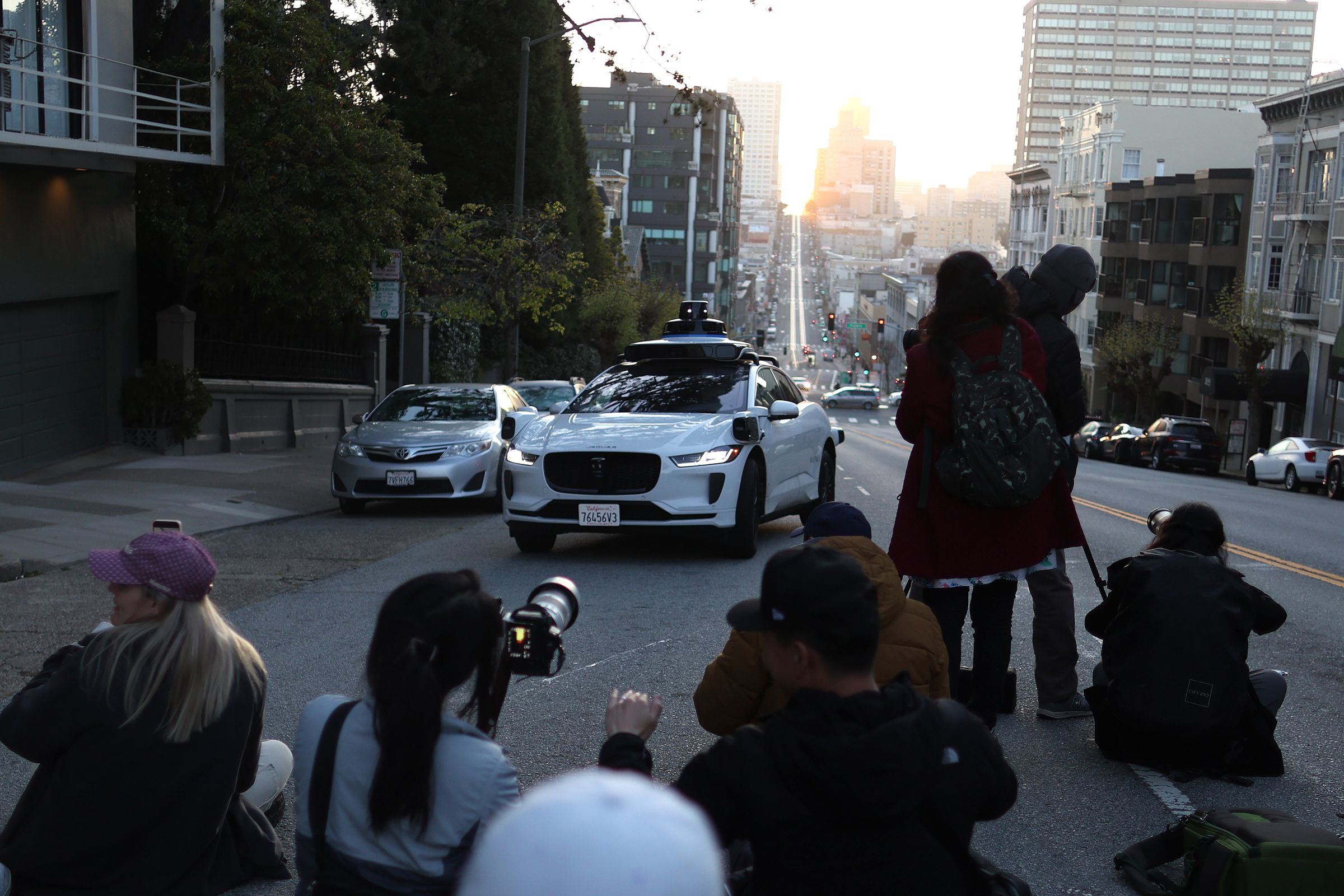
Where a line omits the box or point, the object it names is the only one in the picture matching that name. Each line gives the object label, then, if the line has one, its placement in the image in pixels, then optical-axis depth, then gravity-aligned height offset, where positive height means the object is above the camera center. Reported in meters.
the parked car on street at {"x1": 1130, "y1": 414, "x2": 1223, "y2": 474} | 40.16 -4.59
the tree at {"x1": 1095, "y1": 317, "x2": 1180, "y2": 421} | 62.31 -3.27
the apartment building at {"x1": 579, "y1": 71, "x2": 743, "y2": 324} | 120.81 +8.83
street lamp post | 25.05 +2.28
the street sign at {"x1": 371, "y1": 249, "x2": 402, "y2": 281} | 20.61 -0.26
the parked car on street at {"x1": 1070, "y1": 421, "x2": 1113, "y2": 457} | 48.50 -5.40
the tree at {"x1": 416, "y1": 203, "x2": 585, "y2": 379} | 26.34 -0.12
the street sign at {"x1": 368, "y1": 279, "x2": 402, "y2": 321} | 20.86 -0.69
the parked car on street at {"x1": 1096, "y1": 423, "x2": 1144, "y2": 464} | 44.78 -5.28
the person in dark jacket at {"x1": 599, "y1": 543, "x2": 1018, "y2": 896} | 2.67 -0.97
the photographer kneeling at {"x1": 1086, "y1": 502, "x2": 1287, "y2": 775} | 5.42 -1.48
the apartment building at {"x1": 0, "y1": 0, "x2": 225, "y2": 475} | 16.33 +0.55
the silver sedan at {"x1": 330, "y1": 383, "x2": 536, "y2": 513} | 14.48 -2.15
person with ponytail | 2.70 -1.02
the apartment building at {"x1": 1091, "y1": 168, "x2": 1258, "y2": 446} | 59.50 +1.22
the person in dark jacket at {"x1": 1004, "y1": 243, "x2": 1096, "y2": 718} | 5.96 -0.36
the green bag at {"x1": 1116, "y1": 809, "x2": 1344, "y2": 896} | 3.80 -1.59
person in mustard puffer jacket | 3.94 -1.13
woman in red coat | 5.45 -1.00
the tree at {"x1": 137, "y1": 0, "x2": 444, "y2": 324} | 18.55 +0.94
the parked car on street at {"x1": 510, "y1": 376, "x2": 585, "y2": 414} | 19.84 -1.92
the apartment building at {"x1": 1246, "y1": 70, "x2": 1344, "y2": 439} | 47.19 +2.14
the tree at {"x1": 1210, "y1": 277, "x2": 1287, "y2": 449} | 48.69 -1.43
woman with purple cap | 3.40 -1.25
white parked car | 32.06 -4.09
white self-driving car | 10.73 -1.50
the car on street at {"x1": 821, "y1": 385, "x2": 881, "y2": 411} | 86.75 -7.83
